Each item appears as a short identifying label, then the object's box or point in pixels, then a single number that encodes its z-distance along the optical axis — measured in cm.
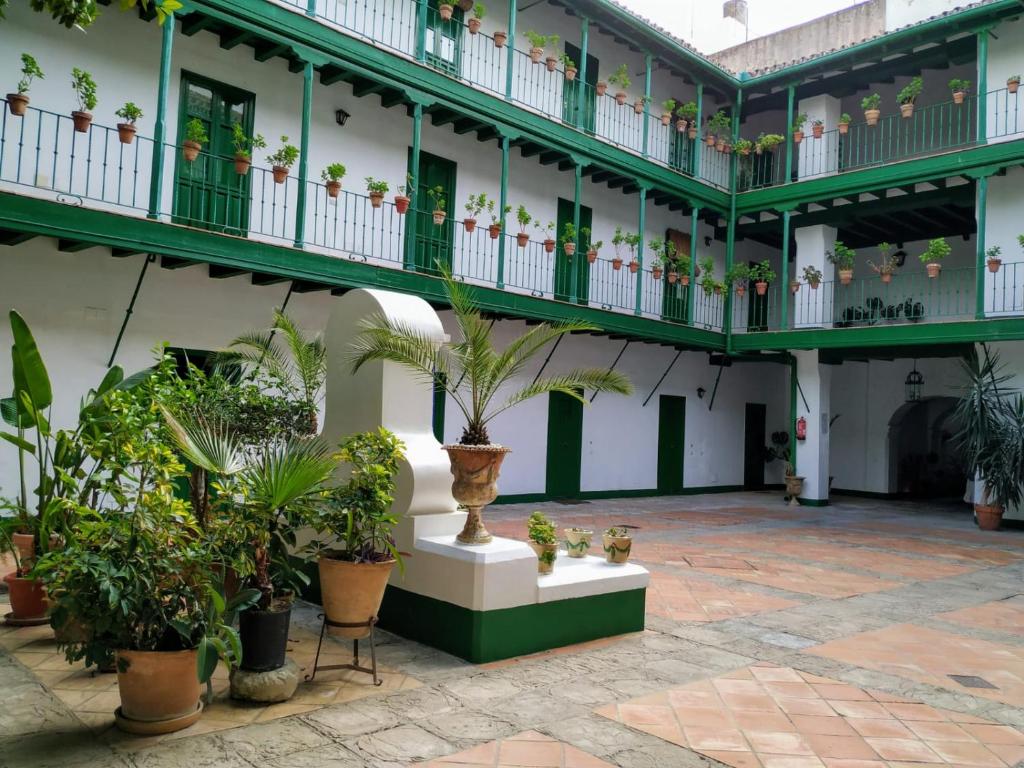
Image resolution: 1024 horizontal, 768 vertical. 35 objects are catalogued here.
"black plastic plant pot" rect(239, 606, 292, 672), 443
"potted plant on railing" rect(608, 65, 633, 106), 1506
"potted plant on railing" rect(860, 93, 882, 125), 1516
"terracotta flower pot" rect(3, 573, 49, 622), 571
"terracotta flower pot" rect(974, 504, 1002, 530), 1395
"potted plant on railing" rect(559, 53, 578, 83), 1360
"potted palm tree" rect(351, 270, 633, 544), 570
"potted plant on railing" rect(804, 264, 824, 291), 1654
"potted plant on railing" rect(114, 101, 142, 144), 873
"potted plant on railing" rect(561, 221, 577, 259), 1370
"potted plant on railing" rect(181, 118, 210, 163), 903
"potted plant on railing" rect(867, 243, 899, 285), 1445
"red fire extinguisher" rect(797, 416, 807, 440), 1764
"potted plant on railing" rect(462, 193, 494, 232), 1236
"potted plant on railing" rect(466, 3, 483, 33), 1238
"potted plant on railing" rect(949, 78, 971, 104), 1452
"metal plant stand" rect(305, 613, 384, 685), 481
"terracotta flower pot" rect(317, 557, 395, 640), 488
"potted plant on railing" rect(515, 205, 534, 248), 1279
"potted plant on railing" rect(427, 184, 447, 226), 1182
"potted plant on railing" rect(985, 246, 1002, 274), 1376
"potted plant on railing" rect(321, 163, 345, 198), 1037
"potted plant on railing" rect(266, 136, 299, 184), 988
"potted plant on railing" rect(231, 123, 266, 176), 959
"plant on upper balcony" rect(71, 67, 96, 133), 825
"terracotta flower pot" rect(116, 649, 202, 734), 386
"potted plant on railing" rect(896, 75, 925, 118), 1473
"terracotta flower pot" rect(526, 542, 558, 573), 588
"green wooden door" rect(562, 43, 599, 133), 1567
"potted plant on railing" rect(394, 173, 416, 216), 1123
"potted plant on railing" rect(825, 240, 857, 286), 1514
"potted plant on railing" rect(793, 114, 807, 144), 1625
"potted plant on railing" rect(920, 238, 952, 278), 1377
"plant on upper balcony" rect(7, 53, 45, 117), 797
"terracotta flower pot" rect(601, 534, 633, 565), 621
